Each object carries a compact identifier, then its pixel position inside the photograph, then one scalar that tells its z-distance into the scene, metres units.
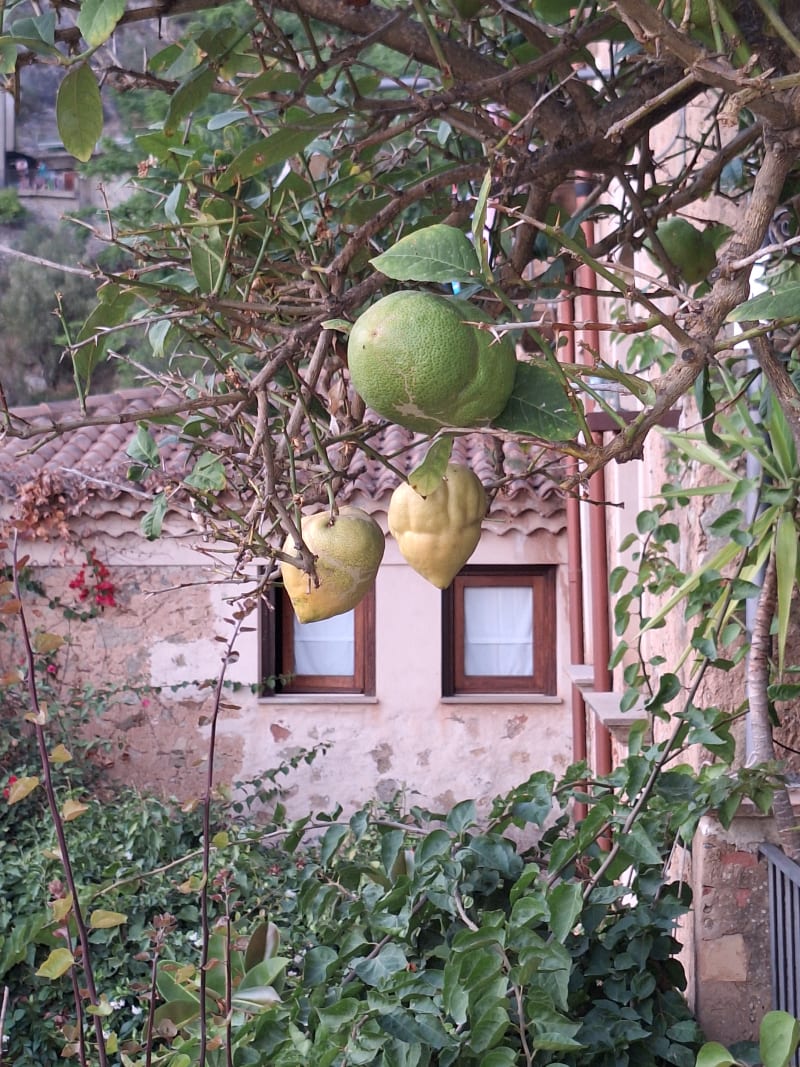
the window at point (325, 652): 6.25
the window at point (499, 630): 6.21
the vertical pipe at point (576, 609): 5.35
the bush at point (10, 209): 16.06
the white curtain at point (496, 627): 6.27
